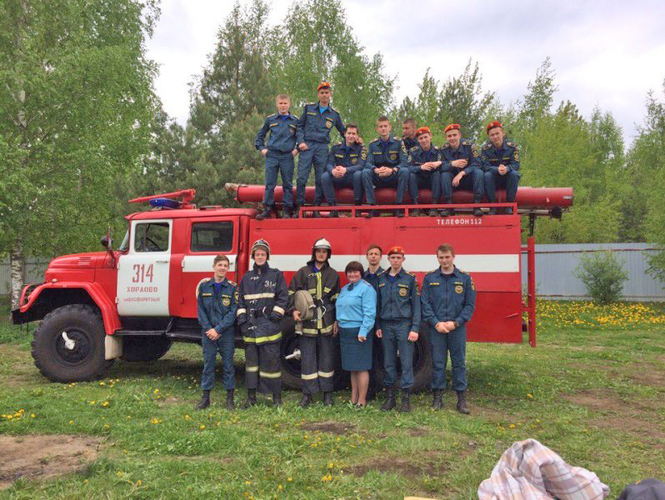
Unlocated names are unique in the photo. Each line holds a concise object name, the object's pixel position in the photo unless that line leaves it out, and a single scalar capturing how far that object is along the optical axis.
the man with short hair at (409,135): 7.47
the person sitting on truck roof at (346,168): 6.92
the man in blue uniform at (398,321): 5.96
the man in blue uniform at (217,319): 6.13
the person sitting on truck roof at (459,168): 6.56
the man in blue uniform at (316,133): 7.40
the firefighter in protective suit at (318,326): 6.20
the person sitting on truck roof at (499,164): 6.52
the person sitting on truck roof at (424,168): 6.68
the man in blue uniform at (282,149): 7.29
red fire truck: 6.34
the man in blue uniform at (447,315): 5.95
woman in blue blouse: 6.00
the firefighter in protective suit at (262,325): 6.13
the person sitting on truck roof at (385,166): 6.79
